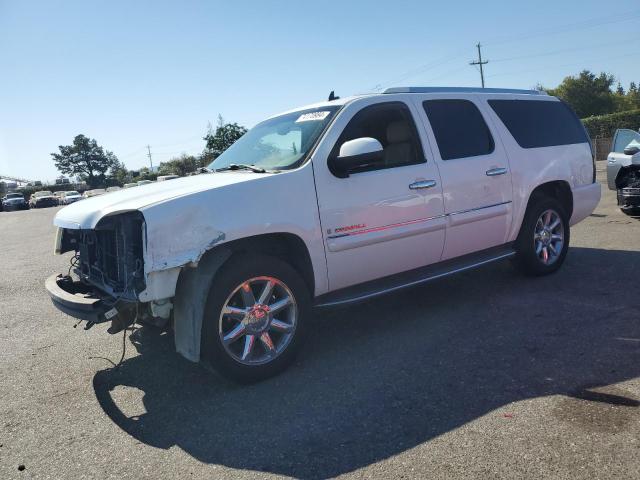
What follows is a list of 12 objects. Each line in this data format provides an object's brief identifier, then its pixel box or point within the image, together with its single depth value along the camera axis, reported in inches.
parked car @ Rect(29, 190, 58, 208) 2130.9
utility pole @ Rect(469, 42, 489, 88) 2313.0
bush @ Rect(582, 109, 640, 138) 1393.9
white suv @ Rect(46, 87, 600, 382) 136.0
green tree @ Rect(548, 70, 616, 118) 2509.8
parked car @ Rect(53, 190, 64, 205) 2305.5
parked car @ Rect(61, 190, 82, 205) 2048.6
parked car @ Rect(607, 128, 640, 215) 363.7
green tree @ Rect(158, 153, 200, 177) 2367.1
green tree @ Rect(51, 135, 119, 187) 4510.3
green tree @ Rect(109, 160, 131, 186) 3895.2
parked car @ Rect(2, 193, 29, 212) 1935.3
